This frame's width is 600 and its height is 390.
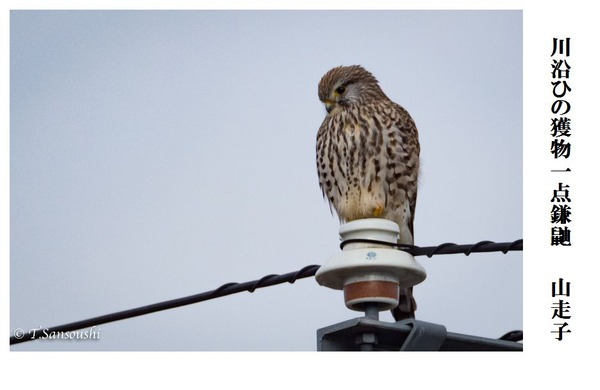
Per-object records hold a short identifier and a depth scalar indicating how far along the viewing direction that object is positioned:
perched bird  13.92
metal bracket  8.65
